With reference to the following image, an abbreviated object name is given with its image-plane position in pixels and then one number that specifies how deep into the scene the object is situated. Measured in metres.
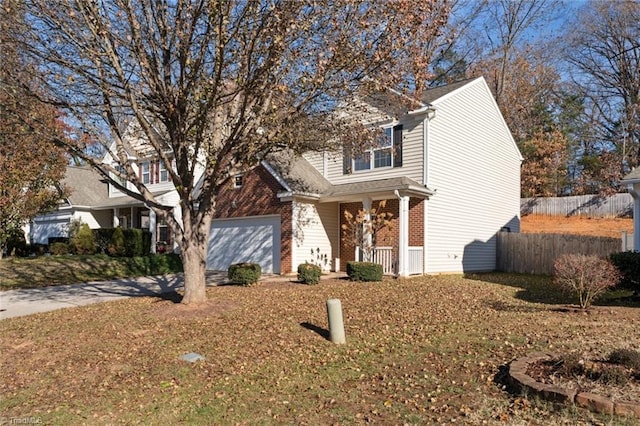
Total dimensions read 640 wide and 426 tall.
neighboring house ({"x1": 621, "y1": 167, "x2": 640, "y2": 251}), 11.79
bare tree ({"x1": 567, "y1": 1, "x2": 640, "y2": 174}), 28.34
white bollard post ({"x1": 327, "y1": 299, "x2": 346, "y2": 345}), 7.34
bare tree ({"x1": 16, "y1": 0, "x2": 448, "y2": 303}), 8.07
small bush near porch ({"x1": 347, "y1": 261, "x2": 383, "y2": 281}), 13.59
